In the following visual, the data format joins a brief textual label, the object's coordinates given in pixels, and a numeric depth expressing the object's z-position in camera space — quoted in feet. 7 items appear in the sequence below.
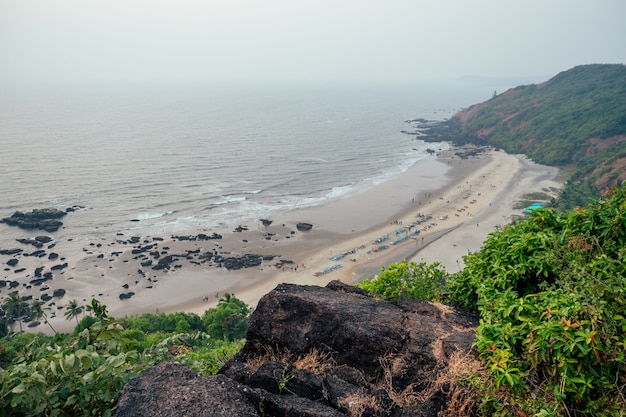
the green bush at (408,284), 32.78
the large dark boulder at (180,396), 17.10
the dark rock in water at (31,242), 146.96
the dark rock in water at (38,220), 157.89
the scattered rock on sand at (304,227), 164.25
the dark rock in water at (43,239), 148.77
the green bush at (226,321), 95.40
